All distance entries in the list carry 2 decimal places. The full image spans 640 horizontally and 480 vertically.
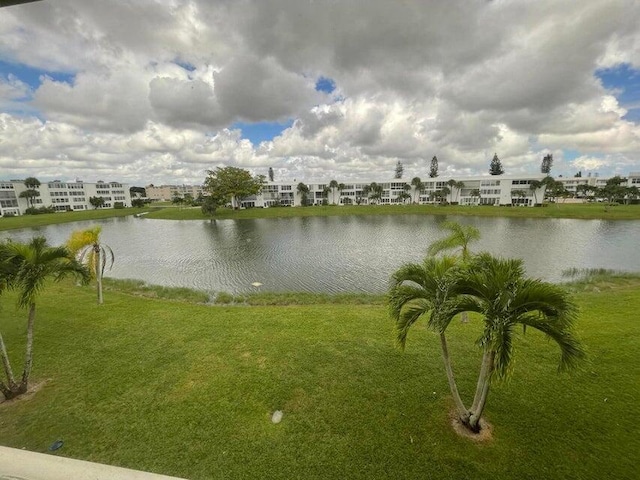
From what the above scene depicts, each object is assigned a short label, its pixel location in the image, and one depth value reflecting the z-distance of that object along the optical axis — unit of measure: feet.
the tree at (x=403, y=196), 301.41
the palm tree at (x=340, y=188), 324.60
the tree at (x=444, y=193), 279.90
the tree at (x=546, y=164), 327.67
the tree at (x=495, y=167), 340.59
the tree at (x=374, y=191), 305.73
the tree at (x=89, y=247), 43.42
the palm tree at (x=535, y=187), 237.86
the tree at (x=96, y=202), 332.80
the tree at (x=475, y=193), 274.16
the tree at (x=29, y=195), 278.26
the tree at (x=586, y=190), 279.69
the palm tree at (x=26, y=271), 21.29
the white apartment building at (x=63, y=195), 277.85
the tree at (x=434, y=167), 361.30
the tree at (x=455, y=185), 279.90
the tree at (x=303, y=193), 309.22
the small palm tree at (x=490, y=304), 13.47
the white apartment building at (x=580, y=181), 342.15
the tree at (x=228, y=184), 238.07
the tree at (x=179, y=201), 334.60
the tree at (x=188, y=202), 346.54
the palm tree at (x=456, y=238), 33.91
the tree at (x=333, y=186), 321.32
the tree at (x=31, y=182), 282.38
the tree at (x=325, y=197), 324.06
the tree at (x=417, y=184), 296.30
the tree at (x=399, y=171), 394.73
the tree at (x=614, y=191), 220.72
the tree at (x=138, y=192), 474.86
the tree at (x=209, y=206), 220.23
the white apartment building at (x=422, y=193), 254.27
